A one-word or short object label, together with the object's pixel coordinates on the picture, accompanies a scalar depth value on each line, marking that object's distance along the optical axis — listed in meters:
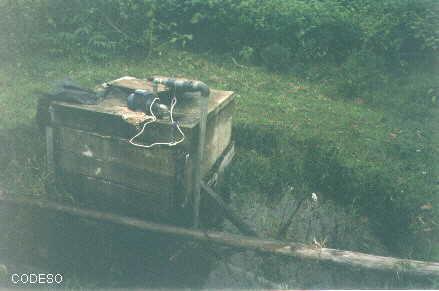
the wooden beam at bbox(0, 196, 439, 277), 4.21
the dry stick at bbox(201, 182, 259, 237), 4.93
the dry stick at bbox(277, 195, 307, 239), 4.73
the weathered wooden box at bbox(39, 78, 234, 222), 4.65
